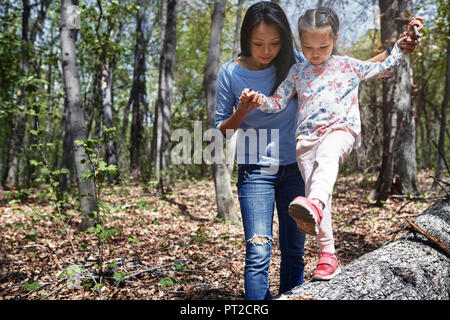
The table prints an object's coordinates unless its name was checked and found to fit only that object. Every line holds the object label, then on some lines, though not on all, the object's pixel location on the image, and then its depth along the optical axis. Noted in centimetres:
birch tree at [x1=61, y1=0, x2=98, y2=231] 513
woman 188
